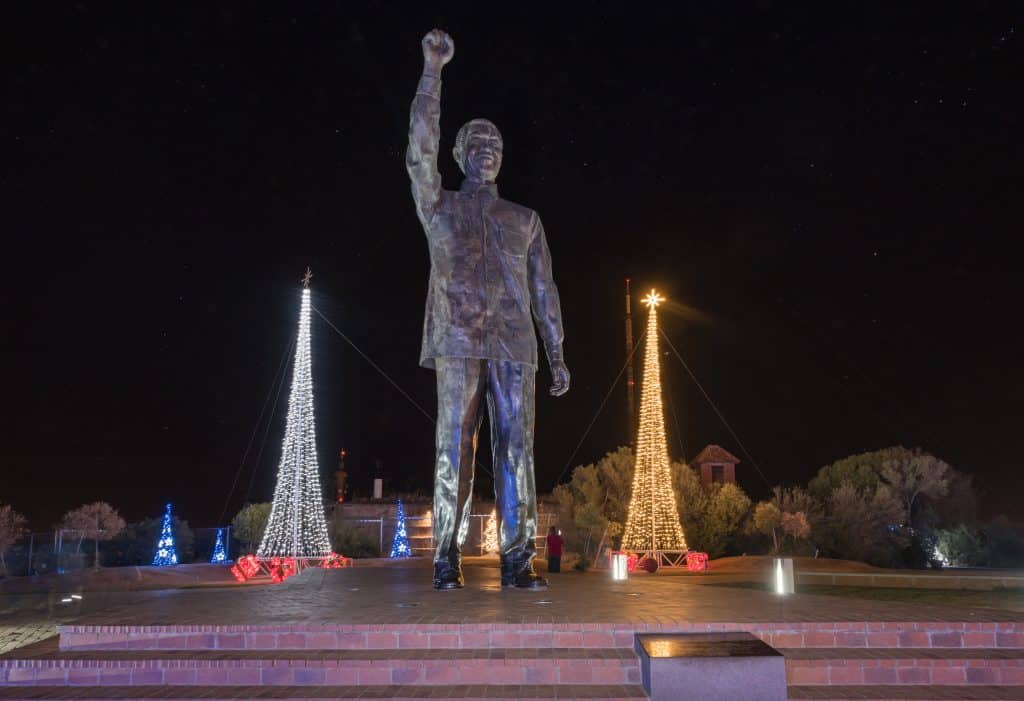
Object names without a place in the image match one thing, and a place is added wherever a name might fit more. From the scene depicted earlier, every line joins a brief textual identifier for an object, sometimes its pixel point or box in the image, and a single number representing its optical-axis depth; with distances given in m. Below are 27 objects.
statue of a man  6.82
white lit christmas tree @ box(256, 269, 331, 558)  20.73
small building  35.41
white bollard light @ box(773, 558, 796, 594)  7.65
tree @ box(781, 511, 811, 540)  26.80
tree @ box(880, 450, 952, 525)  28.66
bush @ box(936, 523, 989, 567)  24.86
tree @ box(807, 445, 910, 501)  29.95
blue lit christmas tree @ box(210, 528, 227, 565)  29.74
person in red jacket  13.28
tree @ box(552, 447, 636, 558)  27.78
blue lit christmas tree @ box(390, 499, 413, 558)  29.05
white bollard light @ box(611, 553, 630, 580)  9.43
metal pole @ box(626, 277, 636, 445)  26.94
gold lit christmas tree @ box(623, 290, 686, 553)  22.34
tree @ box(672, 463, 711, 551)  28.94
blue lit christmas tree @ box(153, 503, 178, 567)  27.50
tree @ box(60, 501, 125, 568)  30.34
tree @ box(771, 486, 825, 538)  28.09
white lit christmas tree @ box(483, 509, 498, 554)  31.12
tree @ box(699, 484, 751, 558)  29.03
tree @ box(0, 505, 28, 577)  27.91
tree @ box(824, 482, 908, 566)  26.31
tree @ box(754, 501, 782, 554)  27.52
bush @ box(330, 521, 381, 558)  30.33
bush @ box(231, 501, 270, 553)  30.84
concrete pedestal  3.90
